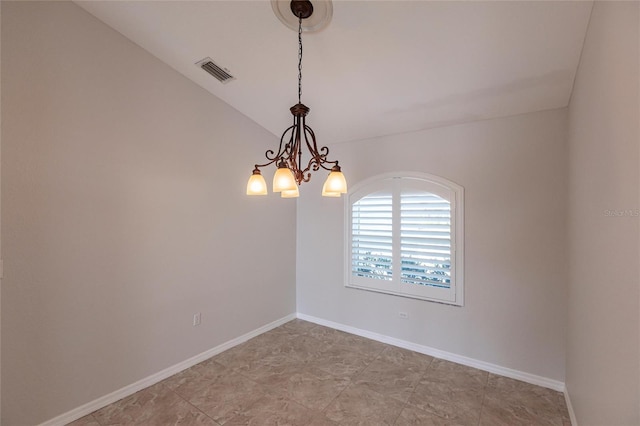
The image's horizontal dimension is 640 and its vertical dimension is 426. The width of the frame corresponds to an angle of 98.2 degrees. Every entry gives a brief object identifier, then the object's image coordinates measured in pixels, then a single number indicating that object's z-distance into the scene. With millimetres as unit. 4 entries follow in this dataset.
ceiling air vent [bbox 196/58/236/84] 2685
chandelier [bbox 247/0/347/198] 1605
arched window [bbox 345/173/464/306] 3061
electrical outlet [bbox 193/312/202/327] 3078
